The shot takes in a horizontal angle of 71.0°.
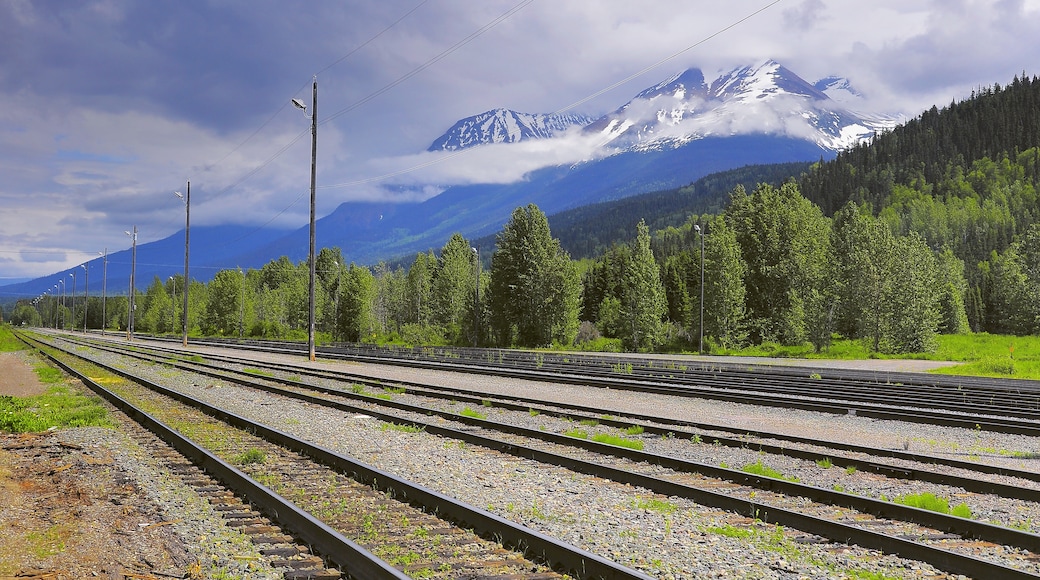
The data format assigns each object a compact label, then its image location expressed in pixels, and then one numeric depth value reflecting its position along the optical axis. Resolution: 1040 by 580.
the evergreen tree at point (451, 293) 85.44
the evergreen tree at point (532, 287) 64.50
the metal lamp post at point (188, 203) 66.91
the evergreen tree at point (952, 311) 85.38
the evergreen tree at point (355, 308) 90.94
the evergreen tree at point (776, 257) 62.62
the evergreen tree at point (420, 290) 100.44
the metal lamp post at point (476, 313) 62.97
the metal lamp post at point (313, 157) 38.31
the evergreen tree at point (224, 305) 124.56
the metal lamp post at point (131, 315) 84.06
